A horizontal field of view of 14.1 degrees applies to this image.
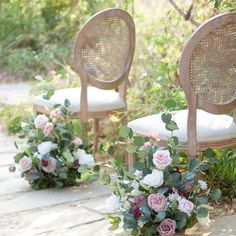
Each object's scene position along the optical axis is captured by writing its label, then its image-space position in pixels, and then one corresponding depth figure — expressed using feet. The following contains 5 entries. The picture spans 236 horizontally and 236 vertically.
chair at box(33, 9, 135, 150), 21.64
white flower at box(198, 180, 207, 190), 16.29
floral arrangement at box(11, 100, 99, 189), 19.87
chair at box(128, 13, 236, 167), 16.48
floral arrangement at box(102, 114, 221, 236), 15.63
